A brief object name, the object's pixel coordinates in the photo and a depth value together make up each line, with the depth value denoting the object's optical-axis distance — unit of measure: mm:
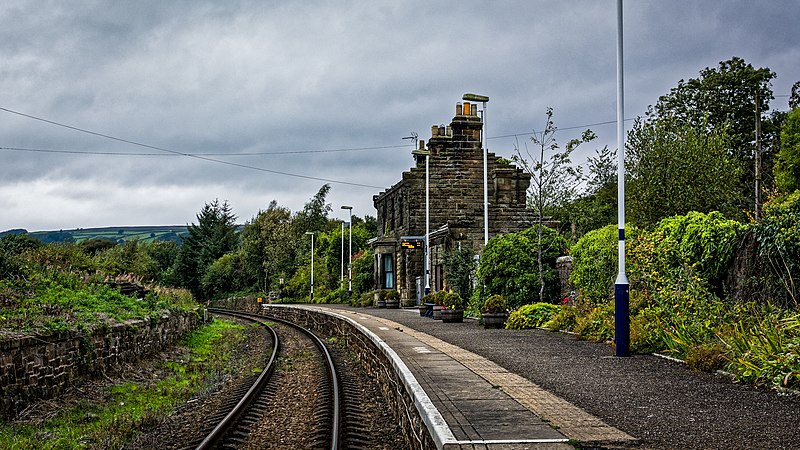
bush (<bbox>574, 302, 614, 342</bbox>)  15172
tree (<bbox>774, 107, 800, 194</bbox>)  35000
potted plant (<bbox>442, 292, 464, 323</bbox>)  23062
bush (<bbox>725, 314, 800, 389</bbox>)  9055
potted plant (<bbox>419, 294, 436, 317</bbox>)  27391
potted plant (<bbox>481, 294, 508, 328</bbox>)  20141
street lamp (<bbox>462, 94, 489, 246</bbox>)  25702
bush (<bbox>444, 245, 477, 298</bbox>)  28500
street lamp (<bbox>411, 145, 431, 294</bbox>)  32812
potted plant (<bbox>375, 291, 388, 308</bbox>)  39344
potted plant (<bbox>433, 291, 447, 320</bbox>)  25050
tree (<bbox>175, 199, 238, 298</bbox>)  85500
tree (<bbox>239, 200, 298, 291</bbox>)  71500
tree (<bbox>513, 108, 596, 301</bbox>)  22422
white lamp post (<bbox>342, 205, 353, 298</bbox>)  50150
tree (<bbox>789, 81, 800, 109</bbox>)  43472
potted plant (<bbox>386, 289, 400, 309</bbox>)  38625
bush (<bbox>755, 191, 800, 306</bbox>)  11742
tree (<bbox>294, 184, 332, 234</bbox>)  80062
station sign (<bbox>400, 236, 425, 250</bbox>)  36125
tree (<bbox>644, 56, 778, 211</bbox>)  44125
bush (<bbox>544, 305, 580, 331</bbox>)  17984
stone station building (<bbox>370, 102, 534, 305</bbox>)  38562
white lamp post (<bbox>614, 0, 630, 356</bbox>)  12750
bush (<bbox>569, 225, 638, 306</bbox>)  17688
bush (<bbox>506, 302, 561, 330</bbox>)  19797
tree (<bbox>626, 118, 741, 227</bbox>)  28797
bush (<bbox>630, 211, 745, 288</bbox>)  13883
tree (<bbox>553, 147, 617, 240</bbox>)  35656
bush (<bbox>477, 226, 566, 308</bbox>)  22938
